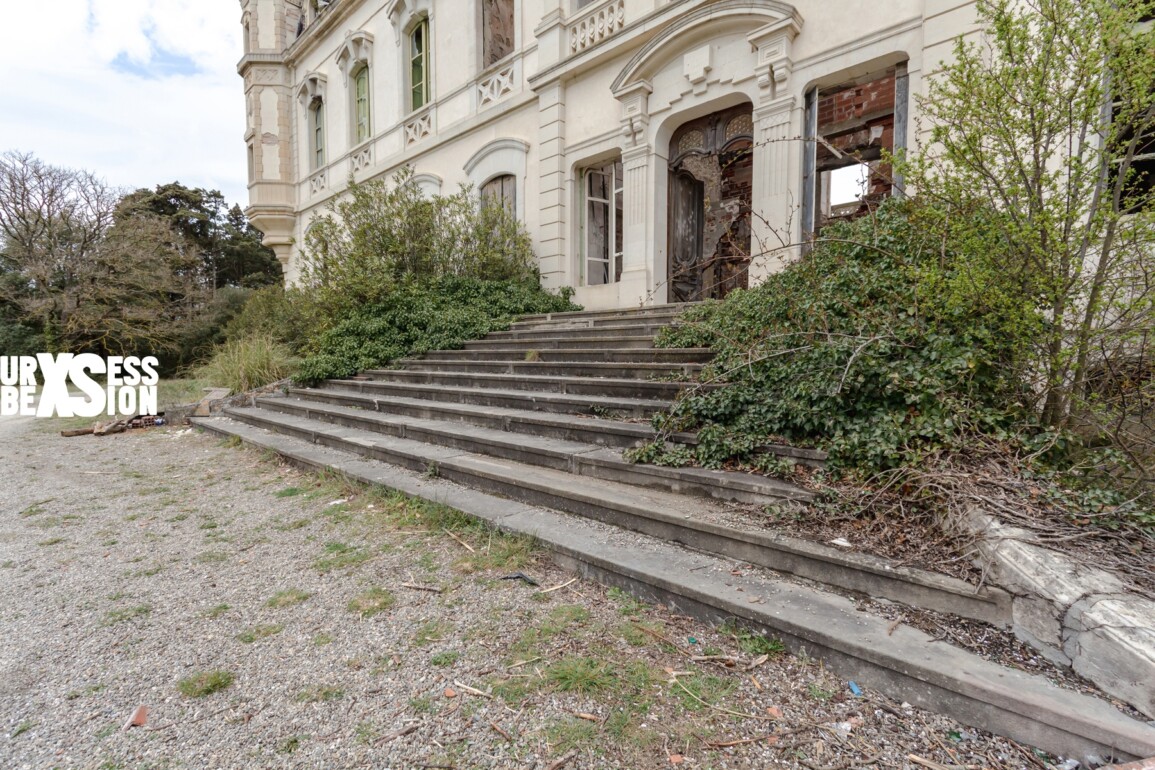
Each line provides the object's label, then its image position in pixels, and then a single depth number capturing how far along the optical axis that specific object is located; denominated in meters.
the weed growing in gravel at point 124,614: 2.71
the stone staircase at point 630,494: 1.88
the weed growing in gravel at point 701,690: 1.97
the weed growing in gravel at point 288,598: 2.81
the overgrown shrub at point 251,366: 9.78
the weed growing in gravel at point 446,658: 2.24
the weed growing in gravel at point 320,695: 2.05
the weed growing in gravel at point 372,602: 2.69
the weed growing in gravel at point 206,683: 2.12
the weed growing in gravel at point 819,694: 1.97
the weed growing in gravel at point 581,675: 2.07
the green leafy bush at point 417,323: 8.64
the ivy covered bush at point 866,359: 2.79
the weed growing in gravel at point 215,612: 2.72
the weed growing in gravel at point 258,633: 2.49
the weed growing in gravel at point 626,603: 2.60
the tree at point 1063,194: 2.42
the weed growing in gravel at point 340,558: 3.25
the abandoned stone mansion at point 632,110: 6.81
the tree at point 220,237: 27.16
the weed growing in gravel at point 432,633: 2.41
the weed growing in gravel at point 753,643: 2.23
